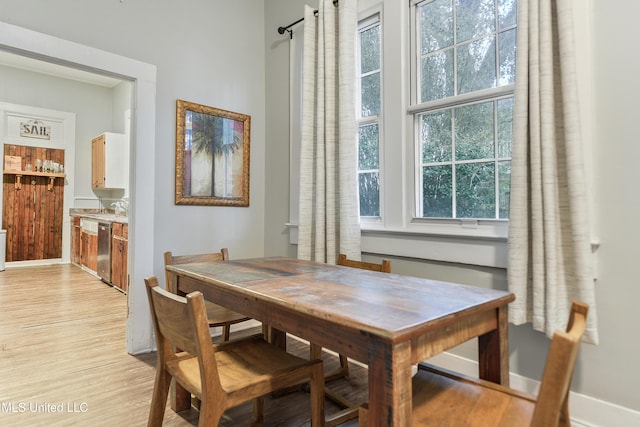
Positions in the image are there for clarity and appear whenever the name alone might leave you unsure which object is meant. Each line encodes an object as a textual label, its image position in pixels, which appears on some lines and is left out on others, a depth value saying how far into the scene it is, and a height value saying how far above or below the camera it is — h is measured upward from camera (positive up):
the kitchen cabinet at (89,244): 5.36 -0.44
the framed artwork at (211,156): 2.91 +0.52
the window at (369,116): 2.68 +0.75
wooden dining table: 0.86 -0.29
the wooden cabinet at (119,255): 4.34 -0.49
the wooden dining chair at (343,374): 1.73 -0.96
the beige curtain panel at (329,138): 2.58 +0.58
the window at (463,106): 2.06 +0.67
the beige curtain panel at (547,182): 1.63 +0.15
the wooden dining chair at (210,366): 1.09 -0.57
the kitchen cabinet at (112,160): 5.98 +0.94
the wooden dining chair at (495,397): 0.66 -0.56
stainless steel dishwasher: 4.82 -0.48
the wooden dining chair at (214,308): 2.07 -0.60
